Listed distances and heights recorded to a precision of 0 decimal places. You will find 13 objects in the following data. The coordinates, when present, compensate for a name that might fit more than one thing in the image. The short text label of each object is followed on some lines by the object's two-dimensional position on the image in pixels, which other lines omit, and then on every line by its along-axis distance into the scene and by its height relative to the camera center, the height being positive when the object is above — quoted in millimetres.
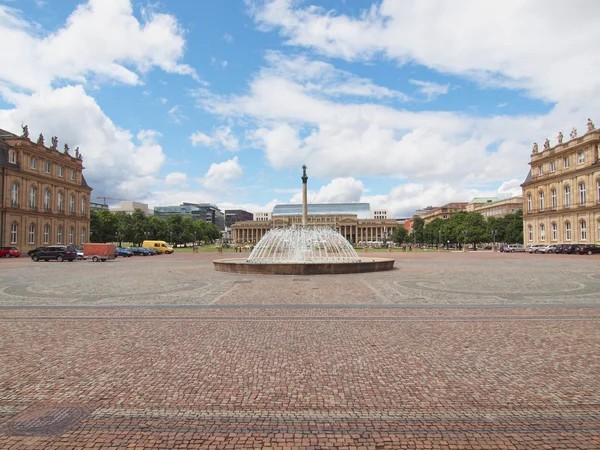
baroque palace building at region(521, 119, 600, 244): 61250 +7323
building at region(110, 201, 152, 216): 189200 +16269
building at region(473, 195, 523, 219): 135375 +10217
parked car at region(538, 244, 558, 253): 59750 -2114
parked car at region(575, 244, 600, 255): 53438 -1927
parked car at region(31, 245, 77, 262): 41344 -1412
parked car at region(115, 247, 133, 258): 56781 -1891
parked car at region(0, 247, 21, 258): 50488 -1428
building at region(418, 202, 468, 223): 183875 +12558
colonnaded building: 177375 +4571
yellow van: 71238 -1198
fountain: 23328 -1559
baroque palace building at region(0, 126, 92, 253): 55750 +7186
